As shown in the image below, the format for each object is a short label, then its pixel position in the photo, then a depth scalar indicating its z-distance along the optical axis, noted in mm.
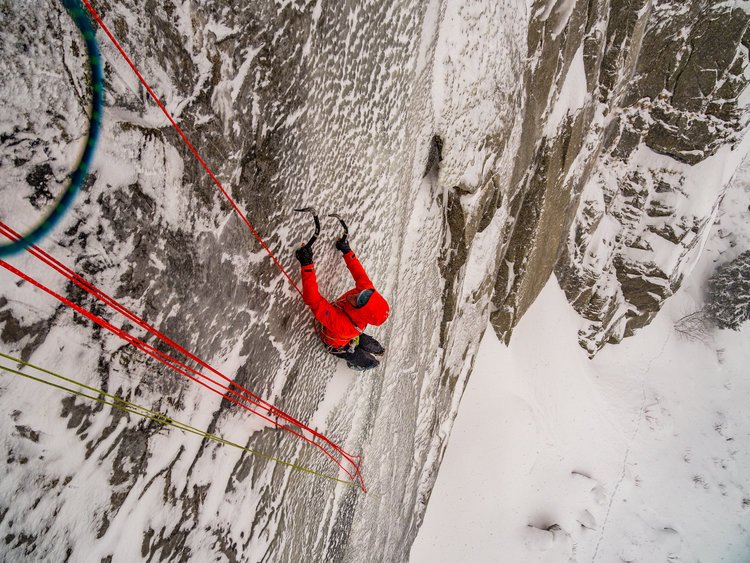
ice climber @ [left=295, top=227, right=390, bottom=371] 2094
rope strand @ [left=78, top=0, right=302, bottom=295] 1264
